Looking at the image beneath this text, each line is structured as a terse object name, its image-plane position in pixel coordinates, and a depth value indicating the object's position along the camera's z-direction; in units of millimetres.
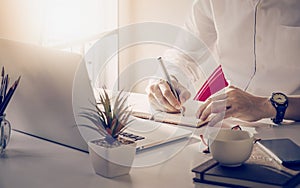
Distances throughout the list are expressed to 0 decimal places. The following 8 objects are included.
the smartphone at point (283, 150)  1170
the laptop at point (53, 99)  1233
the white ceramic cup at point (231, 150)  1131
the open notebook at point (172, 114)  1598
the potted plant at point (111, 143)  1129
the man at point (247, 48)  1822
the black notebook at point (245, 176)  1060
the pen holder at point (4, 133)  1313
